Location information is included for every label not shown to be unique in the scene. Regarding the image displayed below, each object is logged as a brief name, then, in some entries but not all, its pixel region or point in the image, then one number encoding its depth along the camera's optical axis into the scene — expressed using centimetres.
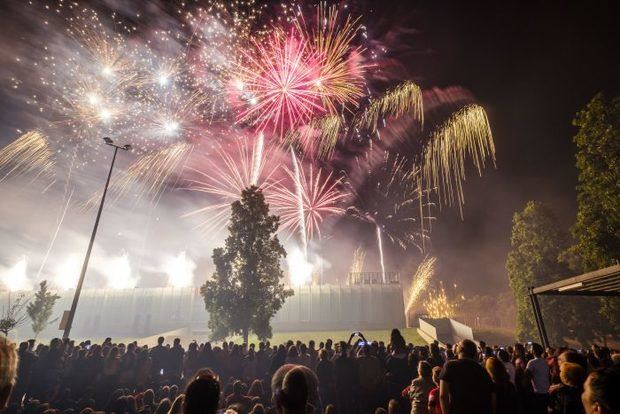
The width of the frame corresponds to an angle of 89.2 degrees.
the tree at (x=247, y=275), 2709
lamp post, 1466
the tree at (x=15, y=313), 6130
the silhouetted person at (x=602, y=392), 262
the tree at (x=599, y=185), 2047
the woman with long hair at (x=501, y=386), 489
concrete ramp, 4015
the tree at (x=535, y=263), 3102
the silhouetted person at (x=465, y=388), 427
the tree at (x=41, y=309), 4303
